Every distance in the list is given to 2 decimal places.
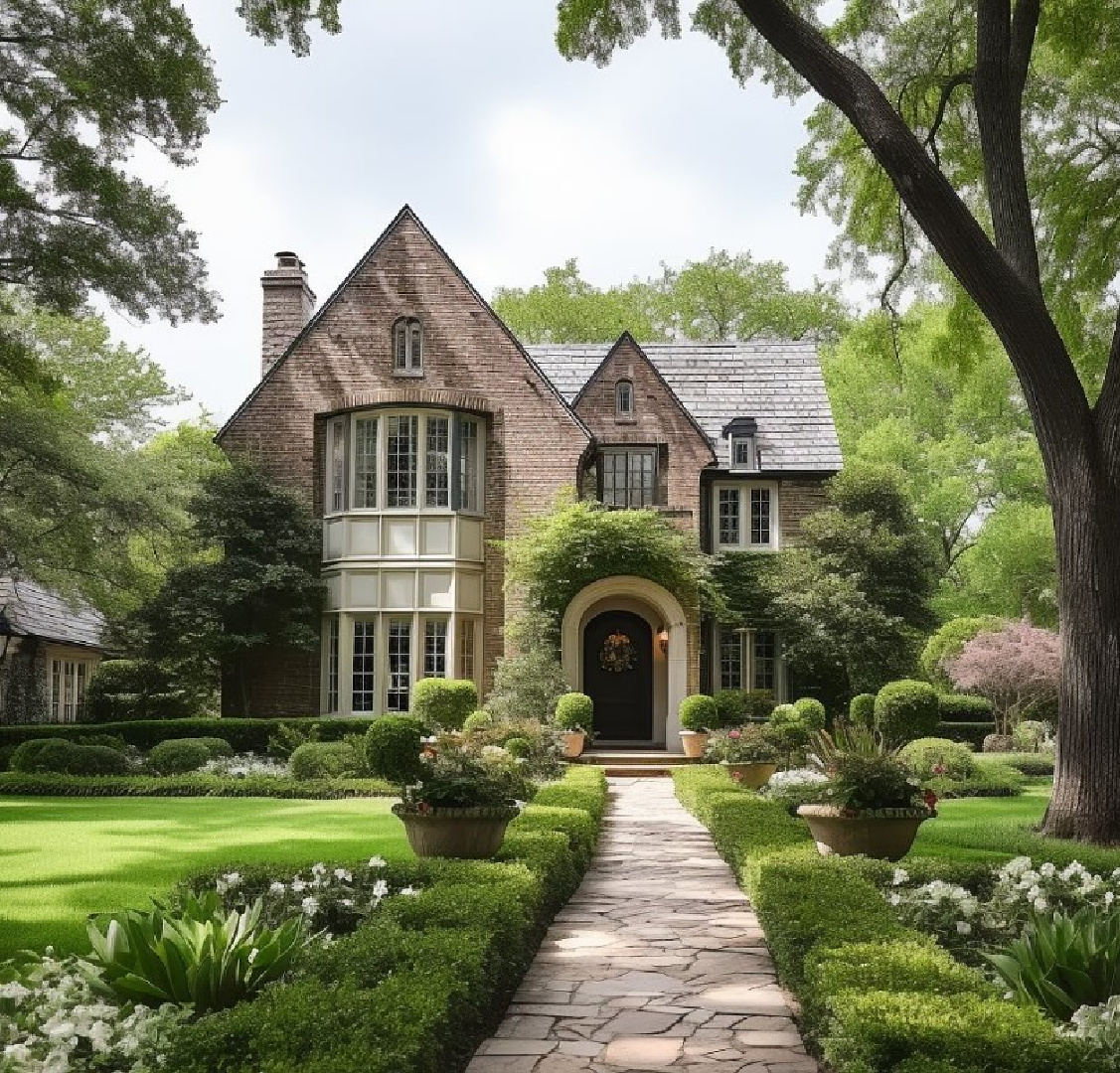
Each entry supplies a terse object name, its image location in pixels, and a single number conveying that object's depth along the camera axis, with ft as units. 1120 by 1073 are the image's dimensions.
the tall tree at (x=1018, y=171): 38.70
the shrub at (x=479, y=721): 68.74
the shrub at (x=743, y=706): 79.92
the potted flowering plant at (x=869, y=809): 32.58
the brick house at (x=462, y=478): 81.46
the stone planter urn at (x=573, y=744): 73.61
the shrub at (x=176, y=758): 67.67
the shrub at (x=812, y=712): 73.56
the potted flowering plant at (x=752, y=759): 59.16
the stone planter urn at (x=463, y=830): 31.83
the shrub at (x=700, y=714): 76.18
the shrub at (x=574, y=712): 74.02
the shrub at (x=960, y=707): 88.58
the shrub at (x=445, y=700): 74.90
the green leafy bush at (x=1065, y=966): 17.67
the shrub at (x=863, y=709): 75.48
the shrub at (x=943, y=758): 63.67
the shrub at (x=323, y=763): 65.67
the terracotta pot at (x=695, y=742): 76.33
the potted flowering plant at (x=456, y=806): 31.91
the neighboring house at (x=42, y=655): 88.74
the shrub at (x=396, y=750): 38.03
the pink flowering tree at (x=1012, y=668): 80.79
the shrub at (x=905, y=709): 68.33
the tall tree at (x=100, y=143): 46.80
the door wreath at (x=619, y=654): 87.71
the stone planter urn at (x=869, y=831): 32.55
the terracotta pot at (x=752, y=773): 59.00
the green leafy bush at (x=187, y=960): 17.47
